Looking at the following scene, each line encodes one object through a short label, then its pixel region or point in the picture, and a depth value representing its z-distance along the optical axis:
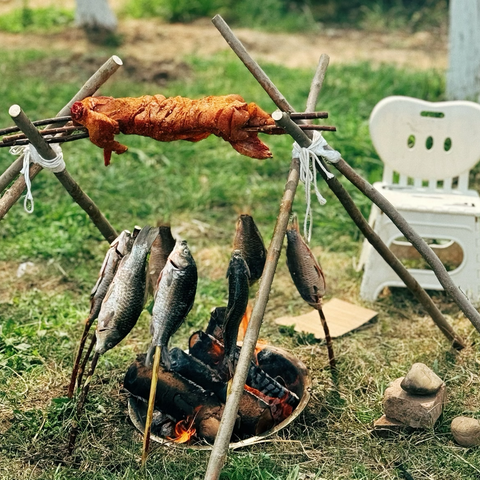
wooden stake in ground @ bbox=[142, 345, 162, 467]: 3.54
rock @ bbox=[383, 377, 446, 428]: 4.02
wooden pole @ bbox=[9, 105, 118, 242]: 3.38
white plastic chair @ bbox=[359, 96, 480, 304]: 5.44
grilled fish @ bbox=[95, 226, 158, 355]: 3.58
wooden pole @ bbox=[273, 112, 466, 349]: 3.65
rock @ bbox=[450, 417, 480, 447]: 3.94
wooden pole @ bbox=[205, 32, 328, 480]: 3.26
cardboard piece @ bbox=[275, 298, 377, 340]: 5.20
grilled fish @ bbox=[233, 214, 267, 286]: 3.94
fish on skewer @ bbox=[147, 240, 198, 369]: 3.52
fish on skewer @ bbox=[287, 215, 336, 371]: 4.06
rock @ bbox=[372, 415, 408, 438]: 4.08
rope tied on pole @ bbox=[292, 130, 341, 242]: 3.81
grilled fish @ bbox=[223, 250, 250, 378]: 3.63
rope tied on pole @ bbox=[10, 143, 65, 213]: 3.72
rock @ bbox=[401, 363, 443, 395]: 4.02
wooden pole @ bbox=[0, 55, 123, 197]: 3.87
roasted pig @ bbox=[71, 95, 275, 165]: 3.66
